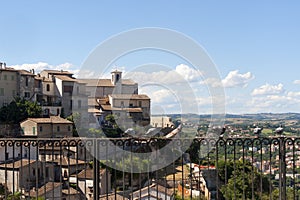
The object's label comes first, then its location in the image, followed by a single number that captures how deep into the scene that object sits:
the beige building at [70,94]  47.03
